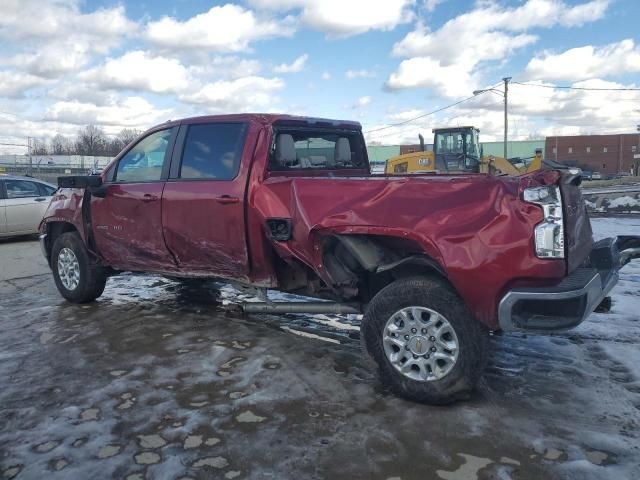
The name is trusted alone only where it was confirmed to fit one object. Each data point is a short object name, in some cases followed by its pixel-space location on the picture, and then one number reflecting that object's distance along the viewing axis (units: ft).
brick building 249.75
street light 154.30
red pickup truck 11.60
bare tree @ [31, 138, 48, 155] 298.35
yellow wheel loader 63.91
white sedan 41.22
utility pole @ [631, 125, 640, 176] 208.73
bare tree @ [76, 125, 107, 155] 308.81
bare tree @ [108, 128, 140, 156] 306.47
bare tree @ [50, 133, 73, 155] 339.59
